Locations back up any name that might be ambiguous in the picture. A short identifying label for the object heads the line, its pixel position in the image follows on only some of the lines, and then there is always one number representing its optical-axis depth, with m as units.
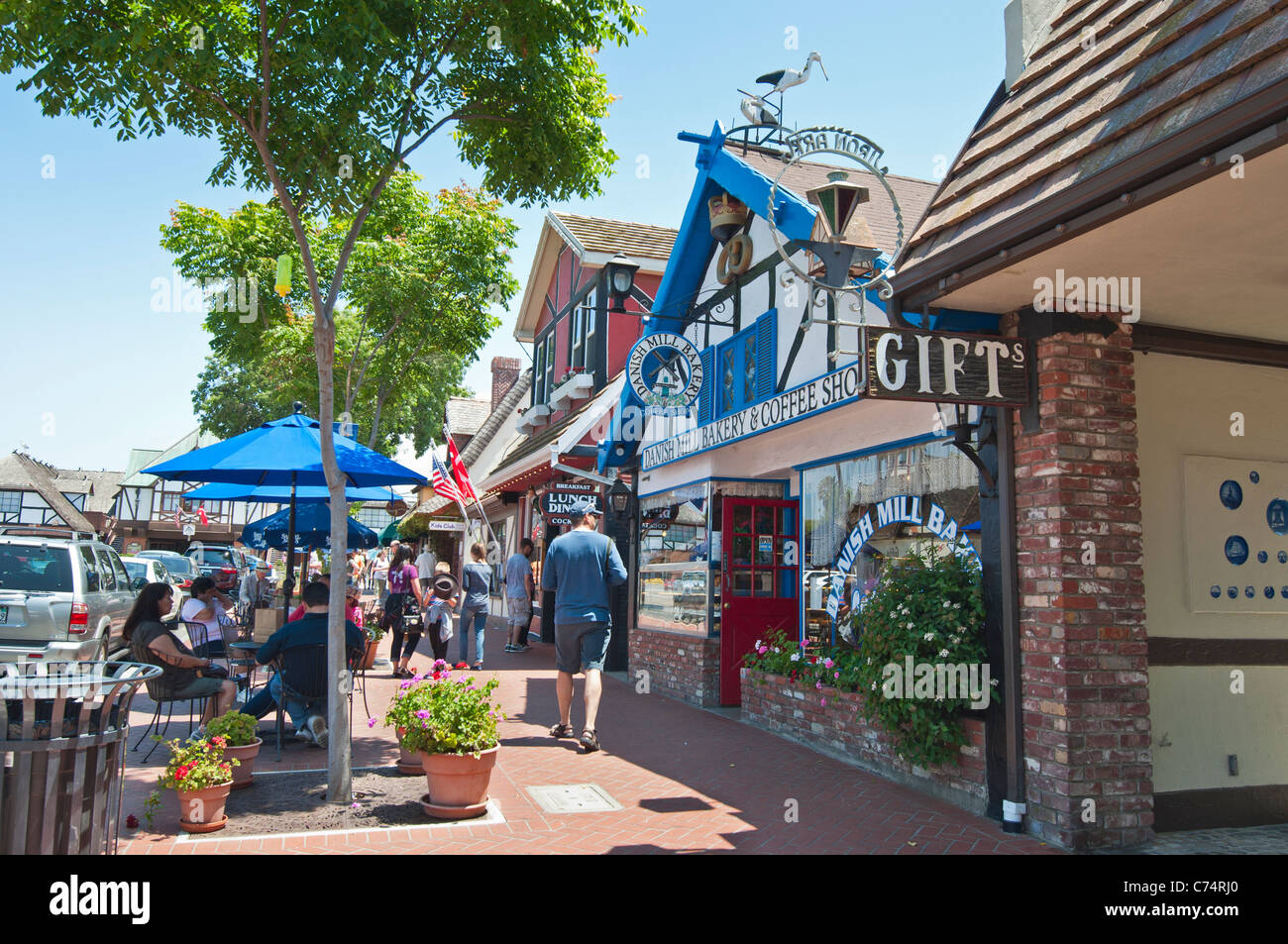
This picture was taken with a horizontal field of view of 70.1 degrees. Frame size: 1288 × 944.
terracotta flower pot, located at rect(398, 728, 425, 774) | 6.28
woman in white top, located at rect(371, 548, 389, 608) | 21.18
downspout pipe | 5.29
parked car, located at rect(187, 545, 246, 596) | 30.86
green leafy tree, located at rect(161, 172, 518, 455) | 14.27
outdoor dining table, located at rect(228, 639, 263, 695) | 7.93
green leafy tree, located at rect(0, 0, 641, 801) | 5.83
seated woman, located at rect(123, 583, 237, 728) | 6.61
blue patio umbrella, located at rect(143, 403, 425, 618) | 7.45
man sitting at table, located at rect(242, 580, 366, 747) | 6.54
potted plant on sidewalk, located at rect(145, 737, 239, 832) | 4.77
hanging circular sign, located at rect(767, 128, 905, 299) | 5.61
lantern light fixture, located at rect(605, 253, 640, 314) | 12.23
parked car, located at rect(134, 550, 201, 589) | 25.86
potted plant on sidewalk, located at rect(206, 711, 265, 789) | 5.50
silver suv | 9.62
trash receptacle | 3.35
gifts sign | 4.96
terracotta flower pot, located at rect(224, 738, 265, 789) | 5.55
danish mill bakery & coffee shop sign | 7.46
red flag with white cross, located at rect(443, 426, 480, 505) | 13.86
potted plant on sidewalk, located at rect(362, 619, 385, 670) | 9.82
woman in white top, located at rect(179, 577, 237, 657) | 8.84
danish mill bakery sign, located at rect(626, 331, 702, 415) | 10.19
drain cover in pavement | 5.69
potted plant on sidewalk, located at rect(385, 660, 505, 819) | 5.23
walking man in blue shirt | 7.64
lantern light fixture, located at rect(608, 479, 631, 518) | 12.68
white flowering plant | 5.73
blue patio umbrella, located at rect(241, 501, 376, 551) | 12.56
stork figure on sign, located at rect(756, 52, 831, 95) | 8.61
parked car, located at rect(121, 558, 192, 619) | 17.56
